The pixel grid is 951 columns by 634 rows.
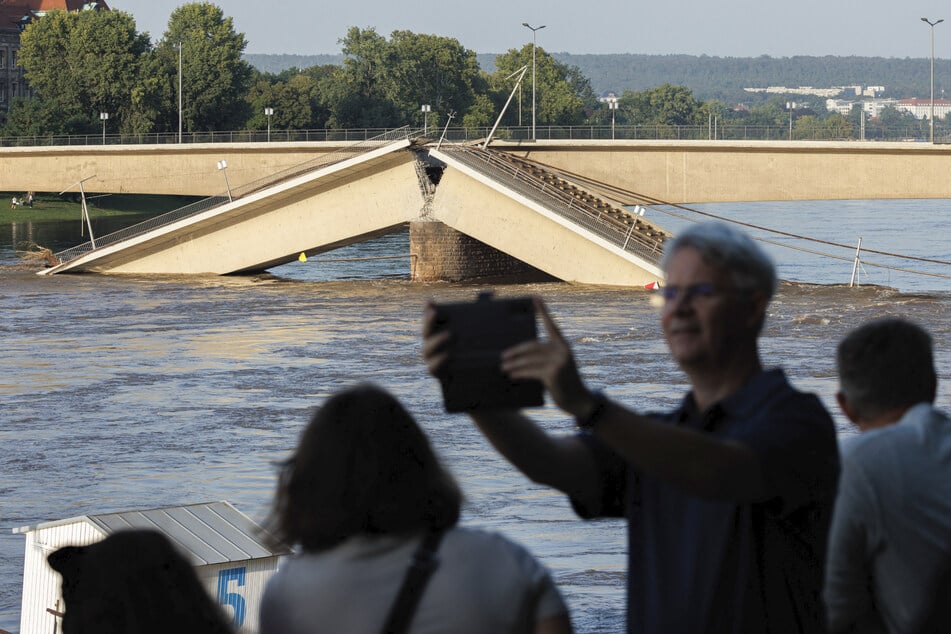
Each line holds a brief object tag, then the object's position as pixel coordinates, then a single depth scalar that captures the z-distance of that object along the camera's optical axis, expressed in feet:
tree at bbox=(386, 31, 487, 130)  369.71
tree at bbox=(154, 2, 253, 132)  302.45
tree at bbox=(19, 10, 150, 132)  294.25
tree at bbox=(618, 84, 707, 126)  638.12
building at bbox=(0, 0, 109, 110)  396.37
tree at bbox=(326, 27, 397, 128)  339.57
